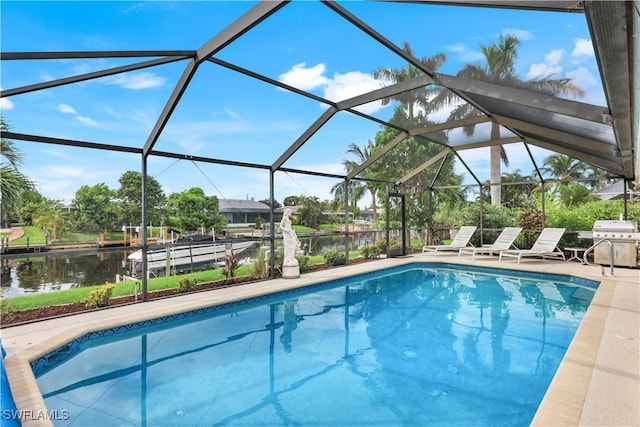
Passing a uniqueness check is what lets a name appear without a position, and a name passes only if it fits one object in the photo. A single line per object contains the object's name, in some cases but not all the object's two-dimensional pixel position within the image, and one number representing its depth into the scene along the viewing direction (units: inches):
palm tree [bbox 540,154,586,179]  952.3
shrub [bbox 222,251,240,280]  311.1
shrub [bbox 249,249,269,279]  328.2
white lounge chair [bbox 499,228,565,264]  408.2
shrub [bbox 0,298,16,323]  195.9
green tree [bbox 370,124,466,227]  426.1
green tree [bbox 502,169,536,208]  924.0
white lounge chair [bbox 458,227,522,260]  440.3
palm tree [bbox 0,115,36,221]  186.9
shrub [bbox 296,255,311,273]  369.1
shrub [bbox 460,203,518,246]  520.4
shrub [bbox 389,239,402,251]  502.6
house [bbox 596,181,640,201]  540.1
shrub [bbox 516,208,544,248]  482.3
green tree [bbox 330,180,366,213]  507.9
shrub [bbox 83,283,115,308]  226.4
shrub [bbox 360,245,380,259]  466.2
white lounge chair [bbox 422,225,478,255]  479.5
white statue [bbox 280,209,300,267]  323.6
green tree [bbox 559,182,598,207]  544.1
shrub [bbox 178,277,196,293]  273.6
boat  318.3
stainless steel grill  301.4
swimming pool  123.5
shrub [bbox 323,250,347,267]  413.4
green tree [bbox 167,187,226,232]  479.7
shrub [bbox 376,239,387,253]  496.6
